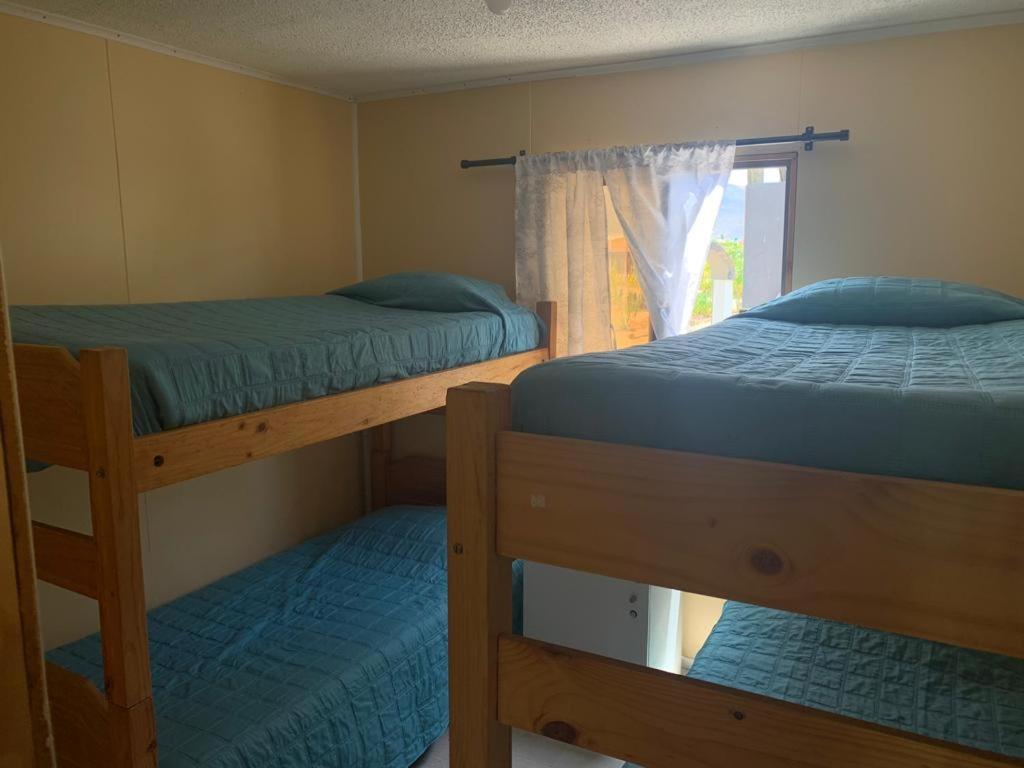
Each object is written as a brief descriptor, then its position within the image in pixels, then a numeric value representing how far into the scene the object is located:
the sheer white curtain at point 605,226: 2.83
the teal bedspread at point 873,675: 1.62
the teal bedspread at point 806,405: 0.77
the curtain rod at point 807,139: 2.62
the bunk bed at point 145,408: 1.41
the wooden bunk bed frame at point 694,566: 0.74
